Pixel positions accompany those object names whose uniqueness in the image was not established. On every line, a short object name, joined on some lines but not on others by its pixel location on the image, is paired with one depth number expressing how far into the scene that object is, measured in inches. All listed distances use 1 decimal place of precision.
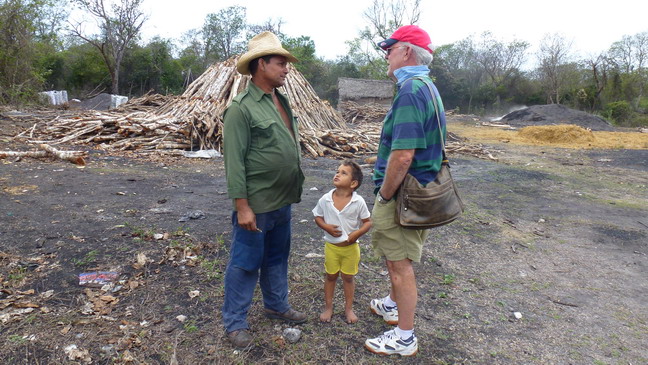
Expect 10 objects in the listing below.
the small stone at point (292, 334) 108.6
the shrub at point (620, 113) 1117.1
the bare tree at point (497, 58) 1700.7
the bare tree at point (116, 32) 1149.1
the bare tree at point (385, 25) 1572.3
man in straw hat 94.3
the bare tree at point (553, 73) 1366.9
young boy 108.3
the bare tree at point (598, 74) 1268.5
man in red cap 91.4
